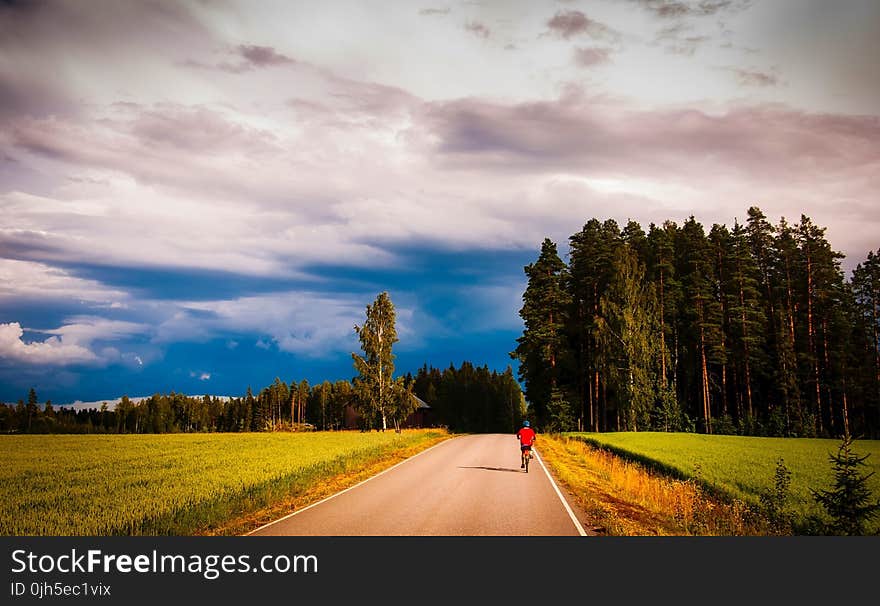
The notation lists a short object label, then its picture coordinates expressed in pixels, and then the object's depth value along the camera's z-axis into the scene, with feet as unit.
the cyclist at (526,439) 74.79
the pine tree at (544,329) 200.44
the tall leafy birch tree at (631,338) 169.68
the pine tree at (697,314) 182.09
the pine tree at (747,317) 176.65
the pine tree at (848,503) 37.99
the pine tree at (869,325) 165.27
